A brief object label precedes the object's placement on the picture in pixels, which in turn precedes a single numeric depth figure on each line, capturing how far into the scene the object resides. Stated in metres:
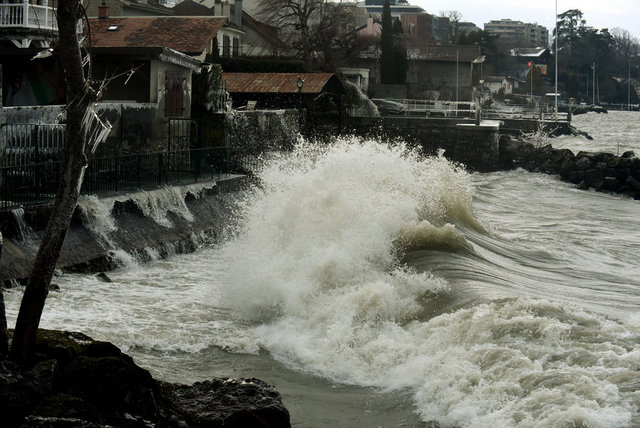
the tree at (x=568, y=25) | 171.75
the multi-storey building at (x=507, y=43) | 162.75
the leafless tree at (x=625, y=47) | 182.00
